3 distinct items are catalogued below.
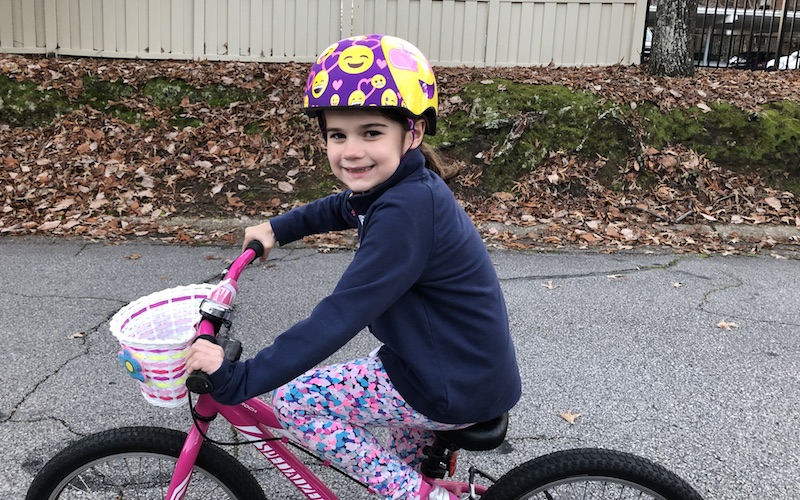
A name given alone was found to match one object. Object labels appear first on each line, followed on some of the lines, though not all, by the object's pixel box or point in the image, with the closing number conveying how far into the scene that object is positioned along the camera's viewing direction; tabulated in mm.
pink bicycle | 1741
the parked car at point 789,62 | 10344
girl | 1610
